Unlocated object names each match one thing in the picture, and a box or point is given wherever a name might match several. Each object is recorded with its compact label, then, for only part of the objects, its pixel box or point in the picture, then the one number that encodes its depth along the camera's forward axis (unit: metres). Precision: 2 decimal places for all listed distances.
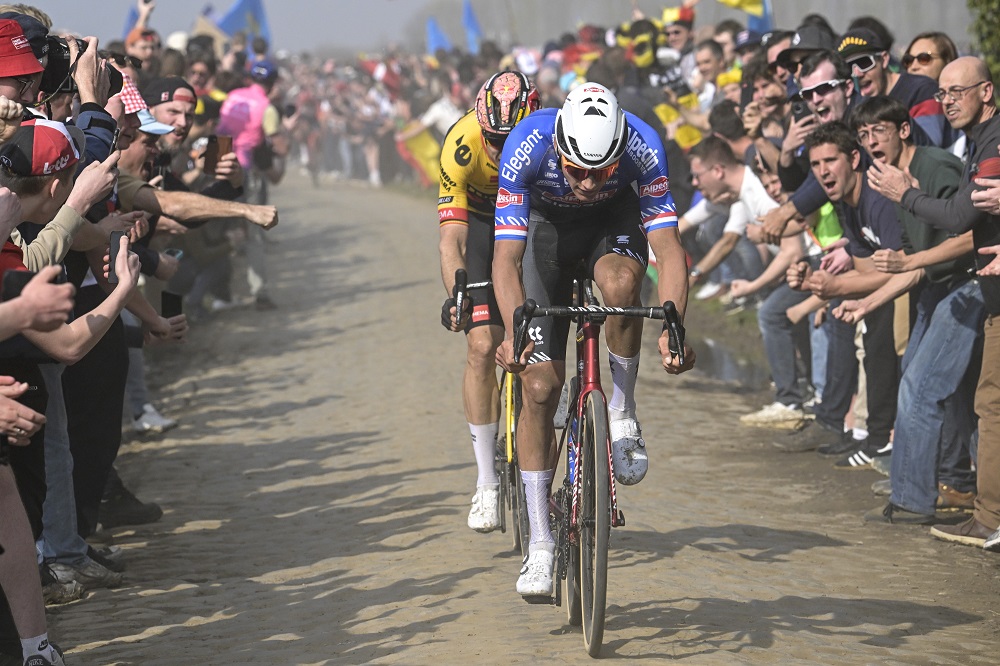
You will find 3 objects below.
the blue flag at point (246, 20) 56.37
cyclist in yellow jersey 14.73
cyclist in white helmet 12.10
